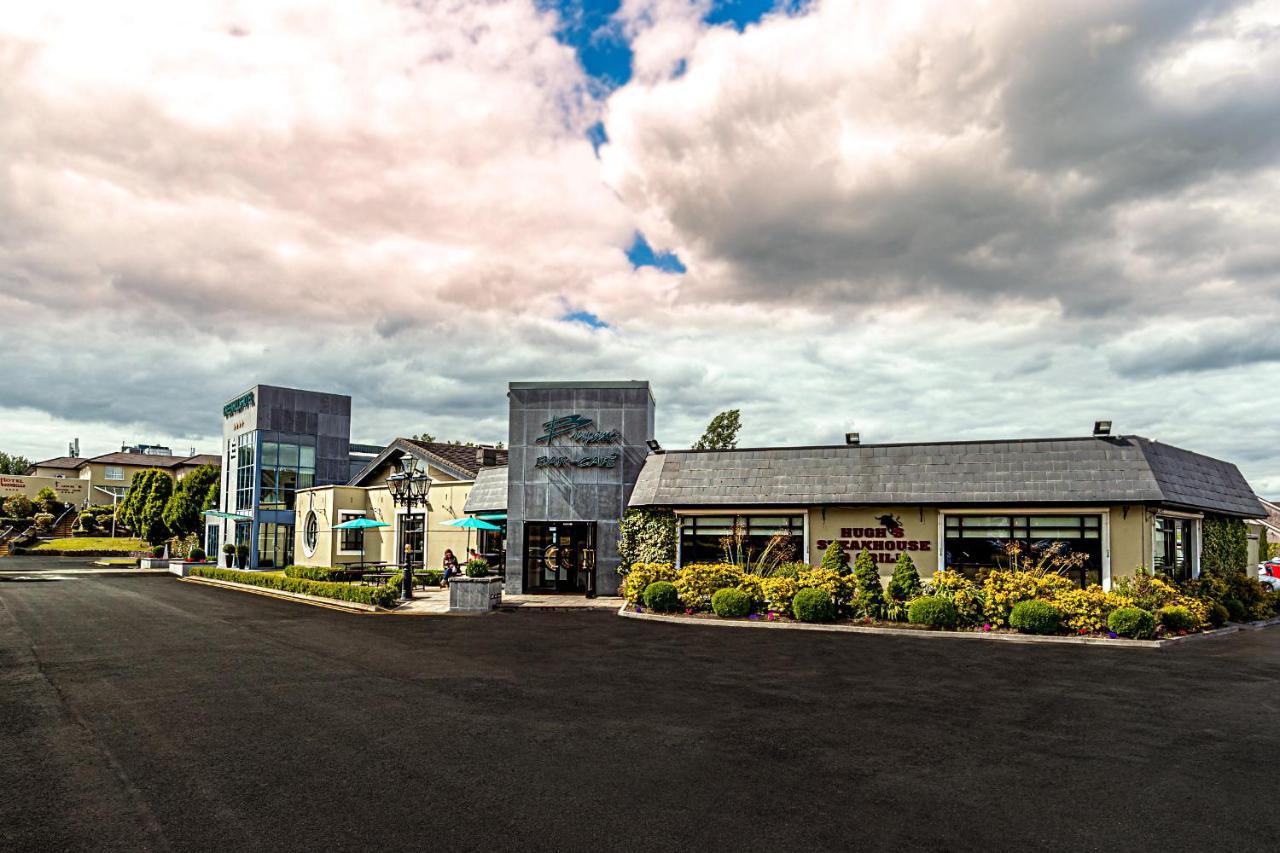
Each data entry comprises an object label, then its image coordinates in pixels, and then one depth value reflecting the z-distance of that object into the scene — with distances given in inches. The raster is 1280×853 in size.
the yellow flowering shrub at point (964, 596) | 796.6
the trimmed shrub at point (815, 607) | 829.8
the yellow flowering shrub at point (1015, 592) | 784.9
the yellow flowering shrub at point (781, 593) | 866.8
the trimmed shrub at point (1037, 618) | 748.0
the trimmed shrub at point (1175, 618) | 761.0
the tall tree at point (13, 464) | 5300.2
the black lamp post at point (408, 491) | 1057.5
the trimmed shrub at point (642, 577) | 955.3
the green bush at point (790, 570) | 906.9
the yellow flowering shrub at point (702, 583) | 918.4
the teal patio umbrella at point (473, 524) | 1224.8
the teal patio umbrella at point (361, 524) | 1378.0
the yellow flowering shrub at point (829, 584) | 854.5
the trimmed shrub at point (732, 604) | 874.8
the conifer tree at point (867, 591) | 837.8
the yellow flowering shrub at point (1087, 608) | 748.6
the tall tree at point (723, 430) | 2065.7
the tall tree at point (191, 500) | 2372.0
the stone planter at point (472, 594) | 951.0
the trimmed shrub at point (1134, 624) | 720.6
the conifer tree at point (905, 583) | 837.2
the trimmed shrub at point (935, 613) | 786.2
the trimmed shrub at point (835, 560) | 891.4
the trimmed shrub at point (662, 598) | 911.0
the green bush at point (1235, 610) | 874.1
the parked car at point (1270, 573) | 1285.7
